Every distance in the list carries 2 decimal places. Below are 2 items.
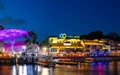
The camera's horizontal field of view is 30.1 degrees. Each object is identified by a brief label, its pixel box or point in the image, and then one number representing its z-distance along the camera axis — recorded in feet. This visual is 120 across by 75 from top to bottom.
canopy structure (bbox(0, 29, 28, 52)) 168.82
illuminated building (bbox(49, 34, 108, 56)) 238.10
